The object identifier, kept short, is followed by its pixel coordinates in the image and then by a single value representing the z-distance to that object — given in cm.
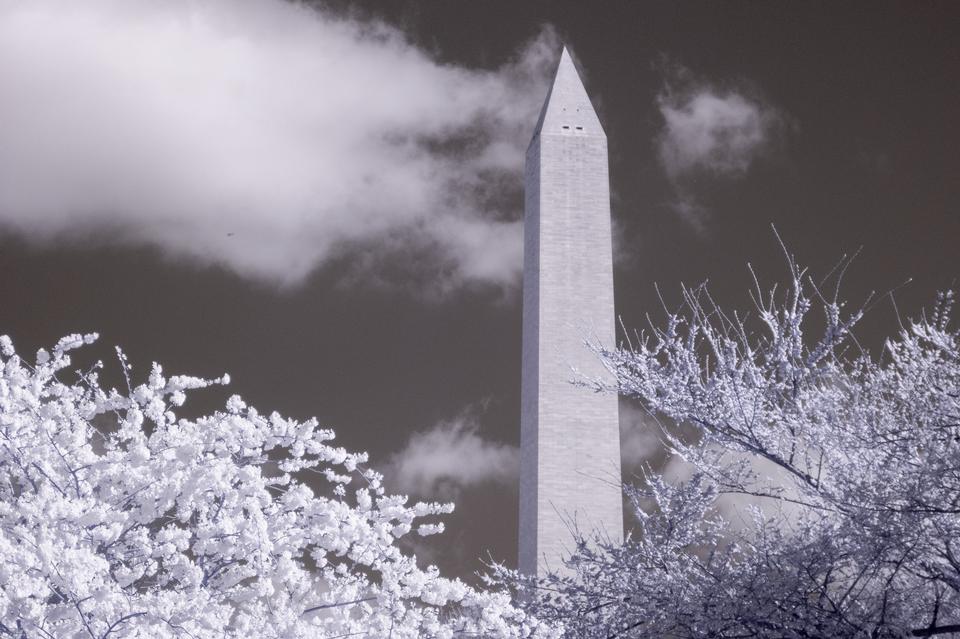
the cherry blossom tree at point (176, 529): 1486
